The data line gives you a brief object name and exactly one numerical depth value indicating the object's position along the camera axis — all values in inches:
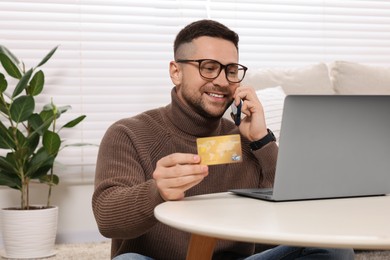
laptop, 71.1
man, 79.4
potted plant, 134.1
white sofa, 134.1
